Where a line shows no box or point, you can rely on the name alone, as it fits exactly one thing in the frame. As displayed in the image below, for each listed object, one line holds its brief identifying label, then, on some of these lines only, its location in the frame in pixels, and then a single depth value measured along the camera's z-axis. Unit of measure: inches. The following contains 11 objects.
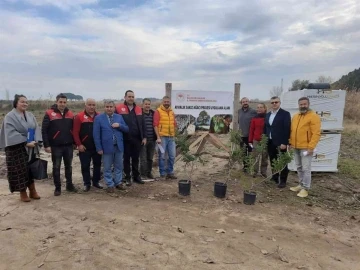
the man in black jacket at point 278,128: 236.5
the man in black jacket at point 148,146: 251.9
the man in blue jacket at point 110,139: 215.5
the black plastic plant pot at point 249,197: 208.7
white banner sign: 292.5
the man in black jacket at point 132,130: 234.8
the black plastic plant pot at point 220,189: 220.5
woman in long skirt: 190.1
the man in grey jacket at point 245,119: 275.3
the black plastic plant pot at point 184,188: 223.0
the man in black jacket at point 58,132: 205.8
